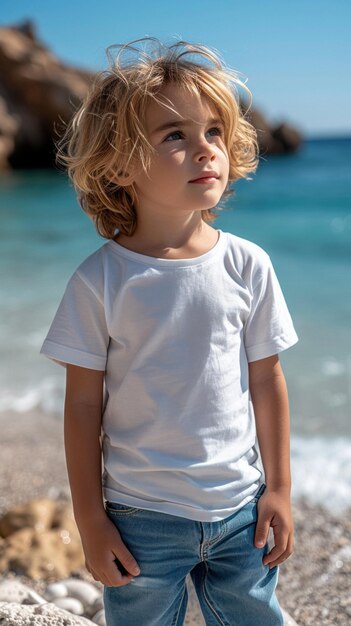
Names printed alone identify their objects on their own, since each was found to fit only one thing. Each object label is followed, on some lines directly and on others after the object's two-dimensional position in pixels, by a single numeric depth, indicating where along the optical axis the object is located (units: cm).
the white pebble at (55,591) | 252
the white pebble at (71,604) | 237
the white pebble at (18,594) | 221
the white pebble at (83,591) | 248
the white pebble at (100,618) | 218
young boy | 158
